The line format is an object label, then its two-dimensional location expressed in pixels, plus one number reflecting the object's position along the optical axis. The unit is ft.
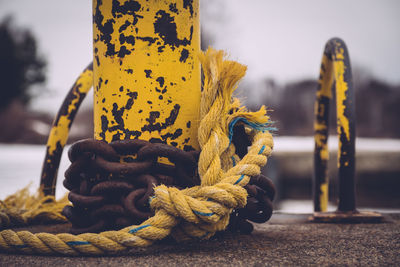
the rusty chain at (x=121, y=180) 4.53
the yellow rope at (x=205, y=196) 4.30
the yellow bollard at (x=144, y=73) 5.03
